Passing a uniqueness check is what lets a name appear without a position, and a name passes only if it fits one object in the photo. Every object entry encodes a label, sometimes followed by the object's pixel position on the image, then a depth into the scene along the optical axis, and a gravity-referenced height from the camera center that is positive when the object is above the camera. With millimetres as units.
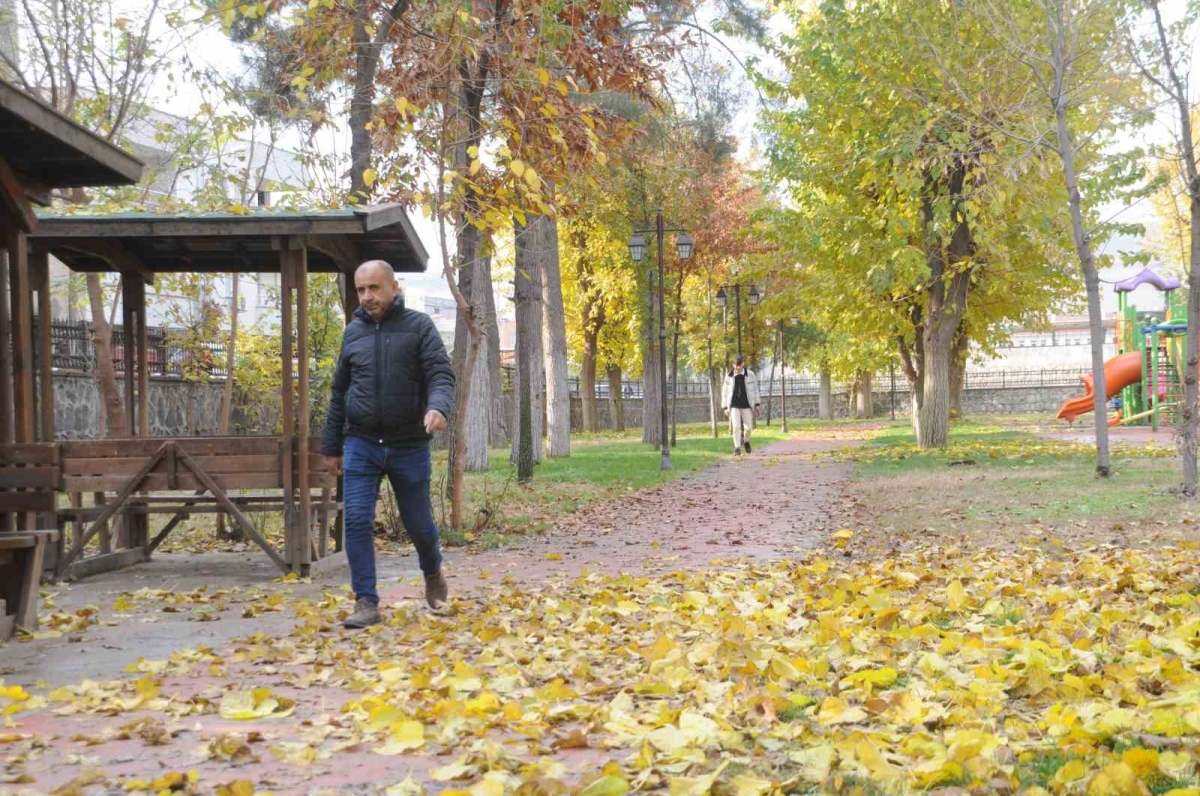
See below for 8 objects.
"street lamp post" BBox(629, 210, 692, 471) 22228 +2890
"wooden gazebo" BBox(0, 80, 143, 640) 6770 +955
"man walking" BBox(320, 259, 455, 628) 6973 +36
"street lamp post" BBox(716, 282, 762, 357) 35341 +3093
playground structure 29391 +385
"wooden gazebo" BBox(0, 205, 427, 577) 8836 -222
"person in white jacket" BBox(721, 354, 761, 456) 23844 -87
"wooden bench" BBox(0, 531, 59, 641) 6574 -891
